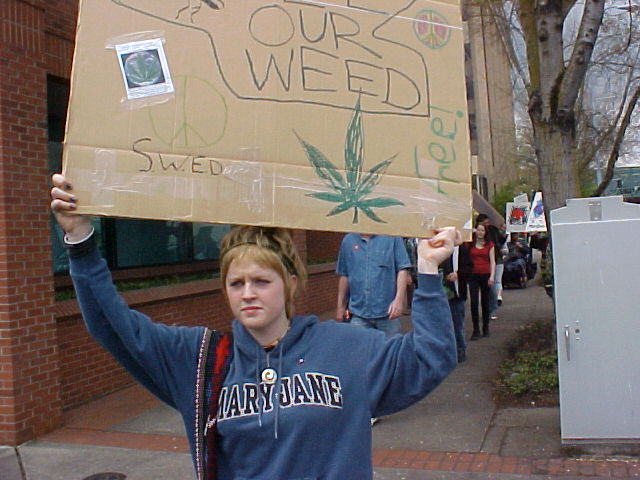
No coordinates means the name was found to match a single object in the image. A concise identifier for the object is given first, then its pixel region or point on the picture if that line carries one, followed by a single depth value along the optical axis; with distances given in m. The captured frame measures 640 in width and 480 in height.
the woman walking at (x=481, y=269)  10.01
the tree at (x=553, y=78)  7.52
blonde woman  2.02
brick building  6.09
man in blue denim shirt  5.98
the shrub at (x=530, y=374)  7.11
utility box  5.44
